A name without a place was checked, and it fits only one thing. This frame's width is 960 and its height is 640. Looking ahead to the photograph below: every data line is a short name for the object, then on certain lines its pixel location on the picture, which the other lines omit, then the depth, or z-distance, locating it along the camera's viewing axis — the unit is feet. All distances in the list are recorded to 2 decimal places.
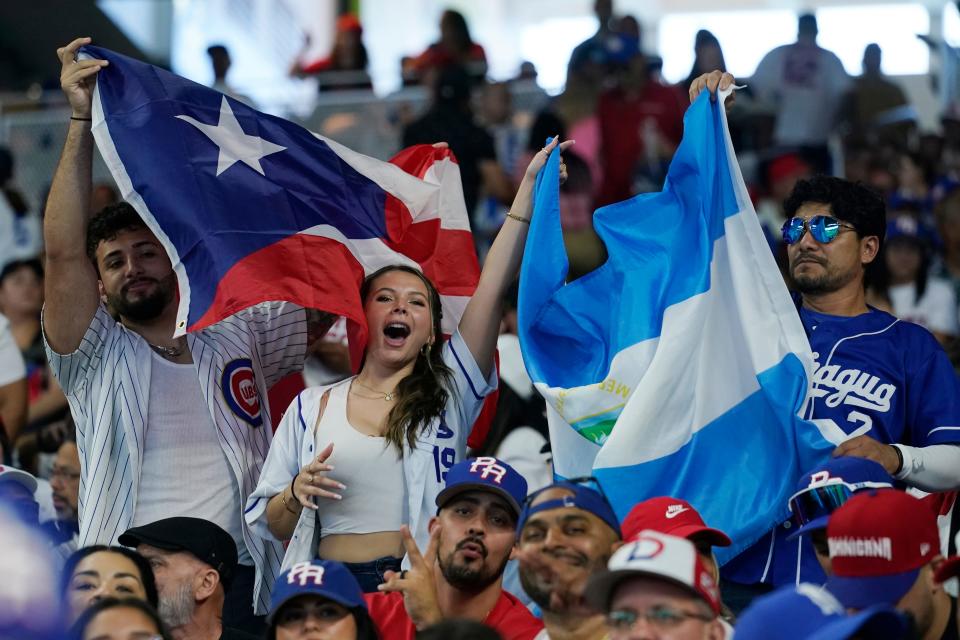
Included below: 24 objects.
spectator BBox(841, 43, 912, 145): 92.43
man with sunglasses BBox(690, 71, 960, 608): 39.24
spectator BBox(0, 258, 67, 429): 67.26
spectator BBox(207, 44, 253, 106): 102.22
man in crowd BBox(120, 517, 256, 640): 39.11
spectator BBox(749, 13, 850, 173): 92.22
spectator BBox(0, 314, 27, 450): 55.83
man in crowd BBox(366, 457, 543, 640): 37.40
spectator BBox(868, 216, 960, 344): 70.59
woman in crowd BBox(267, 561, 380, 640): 34.50
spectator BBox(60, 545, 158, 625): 36.70
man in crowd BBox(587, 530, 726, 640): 29.43
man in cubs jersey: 40.68
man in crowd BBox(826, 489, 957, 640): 32.19
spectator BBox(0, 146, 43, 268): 85.51
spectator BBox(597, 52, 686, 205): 81.61
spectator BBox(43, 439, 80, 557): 52.39
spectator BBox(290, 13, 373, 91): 102.37
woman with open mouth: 39.78
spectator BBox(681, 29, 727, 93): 84.58
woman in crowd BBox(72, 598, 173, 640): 32.83
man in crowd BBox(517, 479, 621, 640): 33.47
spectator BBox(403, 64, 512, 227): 73.20
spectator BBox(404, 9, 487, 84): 89.35
